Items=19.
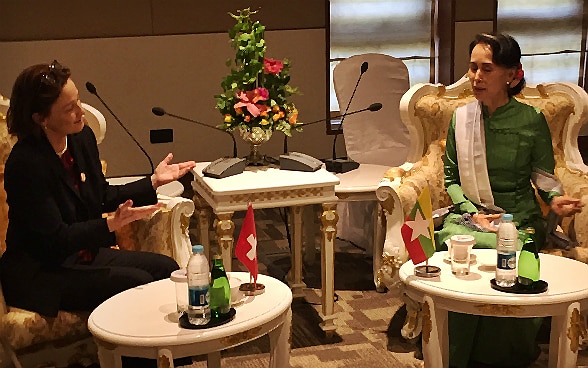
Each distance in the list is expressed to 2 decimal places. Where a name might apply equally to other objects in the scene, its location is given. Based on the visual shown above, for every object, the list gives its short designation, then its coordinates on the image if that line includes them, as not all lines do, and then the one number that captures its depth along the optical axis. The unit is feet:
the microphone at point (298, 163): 10.34
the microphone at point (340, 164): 11.86
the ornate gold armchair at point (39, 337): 7.70
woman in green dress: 9.26
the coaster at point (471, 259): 8.47
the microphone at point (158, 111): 10.22
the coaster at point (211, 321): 6.66
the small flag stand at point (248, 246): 7.33
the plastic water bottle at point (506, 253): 7.52
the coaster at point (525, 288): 7.49
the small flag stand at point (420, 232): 7.93
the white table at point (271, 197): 9.53
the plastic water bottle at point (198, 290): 6.66
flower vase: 10.20
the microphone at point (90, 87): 9.78
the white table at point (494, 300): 7.39
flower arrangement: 10.11
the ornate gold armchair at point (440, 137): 10.06
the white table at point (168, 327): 6.52
